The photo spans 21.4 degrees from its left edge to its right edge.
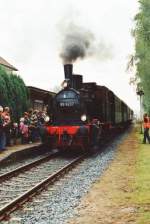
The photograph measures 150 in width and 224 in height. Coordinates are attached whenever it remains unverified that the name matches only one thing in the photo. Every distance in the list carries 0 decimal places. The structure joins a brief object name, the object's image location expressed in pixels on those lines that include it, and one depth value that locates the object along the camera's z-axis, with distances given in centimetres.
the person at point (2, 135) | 1463
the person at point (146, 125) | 2062
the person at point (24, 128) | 1721
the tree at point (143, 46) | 2228
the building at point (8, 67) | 3314
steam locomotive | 1564
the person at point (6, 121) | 1502
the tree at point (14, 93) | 1720
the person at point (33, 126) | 1808
